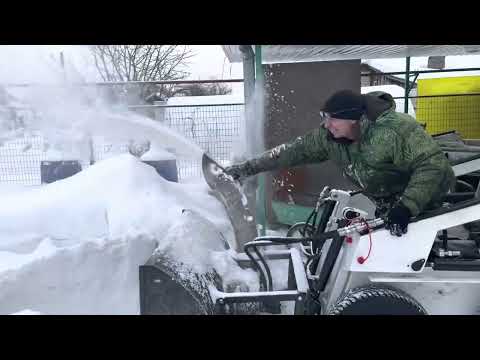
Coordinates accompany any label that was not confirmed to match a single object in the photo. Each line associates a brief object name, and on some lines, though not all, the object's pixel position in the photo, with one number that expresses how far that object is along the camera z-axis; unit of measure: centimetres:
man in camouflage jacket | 249
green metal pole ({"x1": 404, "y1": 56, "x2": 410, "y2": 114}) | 774
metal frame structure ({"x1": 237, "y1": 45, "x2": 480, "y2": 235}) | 483
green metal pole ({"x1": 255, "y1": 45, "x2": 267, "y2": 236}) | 488
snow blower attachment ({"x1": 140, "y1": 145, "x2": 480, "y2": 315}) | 245
